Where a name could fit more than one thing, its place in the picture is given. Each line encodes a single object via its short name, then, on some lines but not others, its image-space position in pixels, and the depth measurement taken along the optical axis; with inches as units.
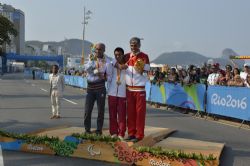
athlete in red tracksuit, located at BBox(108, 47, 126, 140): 355.3
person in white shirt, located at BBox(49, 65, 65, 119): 596.4
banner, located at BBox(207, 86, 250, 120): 569.3
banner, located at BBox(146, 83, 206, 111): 688.4
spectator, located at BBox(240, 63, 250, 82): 594.0
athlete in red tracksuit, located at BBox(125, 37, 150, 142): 345.4
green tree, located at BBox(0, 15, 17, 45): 1226.0
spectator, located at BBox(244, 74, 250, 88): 593.9
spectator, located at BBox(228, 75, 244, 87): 599.8
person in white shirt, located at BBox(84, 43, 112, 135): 369.1
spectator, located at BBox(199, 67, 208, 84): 755.5
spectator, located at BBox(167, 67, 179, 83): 802.2
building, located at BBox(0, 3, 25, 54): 6697.8
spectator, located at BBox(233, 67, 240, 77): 630.2
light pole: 2822.3
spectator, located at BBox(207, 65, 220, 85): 673.6
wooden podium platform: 294.2
